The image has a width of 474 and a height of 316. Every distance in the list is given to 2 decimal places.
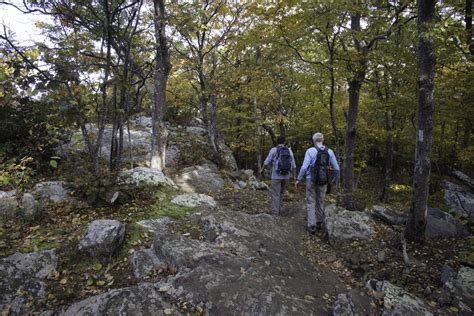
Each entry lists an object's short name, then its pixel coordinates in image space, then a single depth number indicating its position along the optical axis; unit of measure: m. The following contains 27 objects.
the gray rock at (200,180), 9.97
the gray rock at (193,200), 6.27
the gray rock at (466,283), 3.52
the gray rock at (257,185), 11.69
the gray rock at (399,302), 3.08
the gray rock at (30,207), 4.51
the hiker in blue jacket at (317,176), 6.00
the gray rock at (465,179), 10.17
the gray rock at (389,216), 6.89
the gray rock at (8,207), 4.38
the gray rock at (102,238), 3.80
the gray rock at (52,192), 5.27
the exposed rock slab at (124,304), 2.88
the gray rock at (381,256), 4.94
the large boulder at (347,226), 5.89
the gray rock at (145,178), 6.29
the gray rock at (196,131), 17.98
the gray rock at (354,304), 3.08
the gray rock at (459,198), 8.89
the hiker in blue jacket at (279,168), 6.73
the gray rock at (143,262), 3.64
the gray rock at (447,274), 3.91
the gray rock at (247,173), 12.56
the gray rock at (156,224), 4.75
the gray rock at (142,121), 17.83
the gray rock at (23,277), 3.04
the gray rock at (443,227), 6.04
